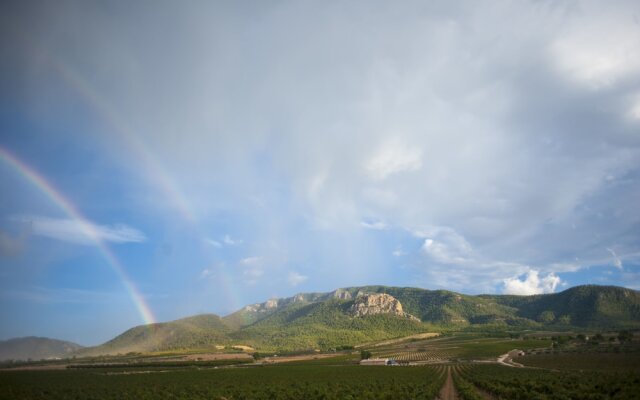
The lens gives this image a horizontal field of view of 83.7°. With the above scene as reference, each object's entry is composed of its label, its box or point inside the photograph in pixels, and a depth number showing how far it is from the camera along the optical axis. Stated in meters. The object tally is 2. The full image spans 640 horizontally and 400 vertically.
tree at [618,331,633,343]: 161.44
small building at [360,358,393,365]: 142.00
